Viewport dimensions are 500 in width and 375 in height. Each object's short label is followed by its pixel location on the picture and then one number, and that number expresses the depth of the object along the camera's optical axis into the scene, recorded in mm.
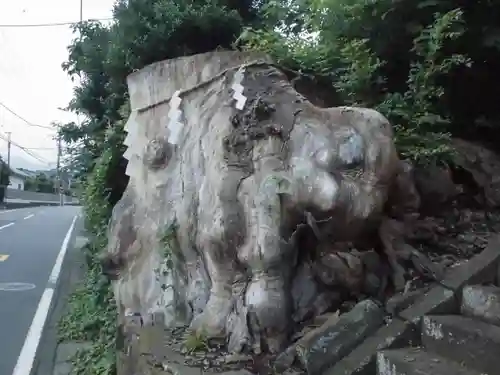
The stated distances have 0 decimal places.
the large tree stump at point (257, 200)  3400
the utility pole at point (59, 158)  10352
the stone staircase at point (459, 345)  2561
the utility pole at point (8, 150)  57900
